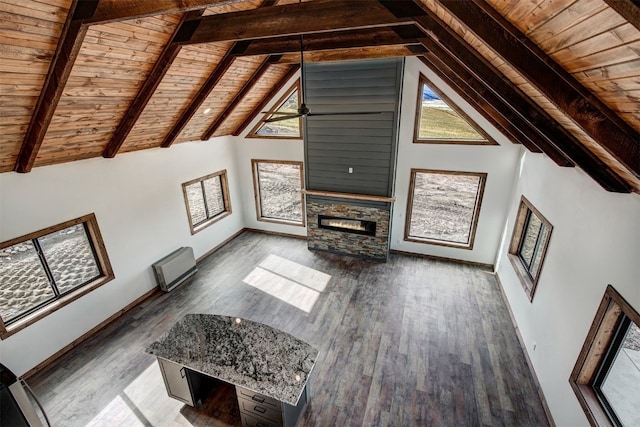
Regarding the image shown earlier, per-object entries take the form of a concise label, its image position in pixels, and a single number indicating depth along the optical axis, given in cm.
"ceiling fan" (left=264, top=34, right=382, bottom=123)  336
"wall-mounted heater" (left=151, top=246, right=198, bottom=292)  568
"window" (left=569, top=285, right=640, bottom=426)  256
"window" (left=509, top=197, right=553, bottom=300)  423
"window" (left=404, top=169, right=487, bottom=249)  620
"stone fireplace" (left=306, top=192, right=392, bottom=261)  645
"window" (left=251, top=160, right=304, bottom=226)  757
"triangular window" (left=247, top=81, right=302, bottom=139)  680
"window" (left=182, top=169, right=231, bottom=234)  659
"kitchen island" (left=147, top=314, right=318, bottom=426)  288
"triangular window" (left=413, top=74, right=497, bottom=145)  577
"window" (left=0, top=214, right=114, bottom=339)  395
